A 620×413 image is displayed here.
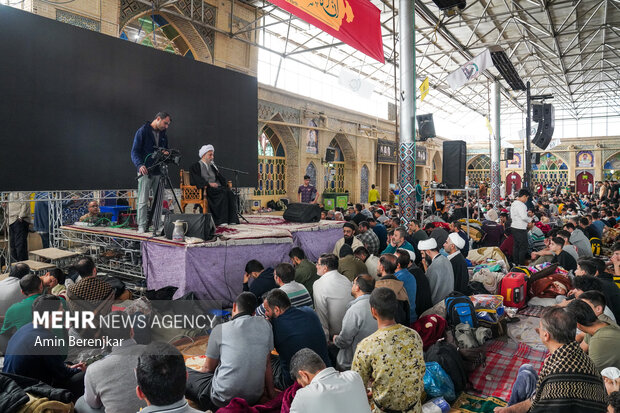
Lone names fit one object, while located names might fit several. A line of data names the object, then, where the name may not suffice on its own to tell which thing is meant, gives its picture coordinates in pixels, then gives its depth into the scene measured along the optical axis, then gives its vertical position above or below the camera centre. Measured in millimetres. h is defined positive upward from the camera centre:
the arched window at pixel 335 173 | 14500 +739
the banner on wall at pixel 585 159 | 23656 +1812
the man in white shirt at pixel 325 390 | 1589 -775
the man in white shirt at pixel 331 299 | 3344 -857
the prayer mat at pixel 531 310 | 4441 -1312
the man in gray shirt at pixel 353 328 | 2729 -897
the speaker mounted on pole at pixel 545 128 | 12953 +1983
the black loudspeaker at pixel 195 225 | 4367 -326
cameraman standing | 4703 +448
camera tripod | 4754 -37
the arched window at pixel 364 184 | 15930 +341
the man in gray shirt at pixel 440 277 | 3986 -829
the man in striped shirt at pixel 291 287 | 3219 -733
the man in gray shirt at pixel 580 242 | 5824 -732
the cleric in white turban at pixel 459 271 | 4312 -827
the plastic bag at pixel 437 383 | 2729 -1267
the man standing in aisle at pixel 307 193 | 9702 +8
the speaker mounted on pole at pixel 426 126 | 8148 +1301
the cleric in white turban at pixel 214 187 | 5453 +97
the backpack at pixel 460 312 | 3518 -1028
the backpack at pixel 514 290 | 4586 -1104
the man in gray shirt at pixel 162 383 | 1458 -670
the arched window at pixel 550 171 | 24320 +1220
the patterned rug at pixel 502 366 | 2941 -1386
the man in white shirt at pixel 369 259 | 4437 -742
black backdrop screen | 5426 +1455
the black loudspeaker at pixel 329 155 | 13578 +1259
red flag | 5383 +2535
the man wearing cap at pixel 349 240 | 5496 -629
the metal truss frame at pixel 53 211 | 5844 -222
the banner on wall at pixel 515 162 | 25578 +1808
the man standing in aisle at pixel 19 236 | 5797 -559
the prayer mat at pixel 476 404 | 2670 -1405
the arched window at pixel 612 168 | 23359 +1276
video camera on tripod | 4691 +446
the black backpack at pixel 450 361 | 2822 -1166
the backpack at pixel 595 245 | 6656 -884
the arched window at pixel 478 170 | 26000 +1390
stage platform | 4285 -668
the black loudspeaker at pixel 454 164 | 8438 +573
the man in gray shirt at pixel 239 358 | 2312 -939
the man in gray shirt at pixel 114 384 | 1938 -889
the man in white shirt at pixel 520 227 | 6406 -565
